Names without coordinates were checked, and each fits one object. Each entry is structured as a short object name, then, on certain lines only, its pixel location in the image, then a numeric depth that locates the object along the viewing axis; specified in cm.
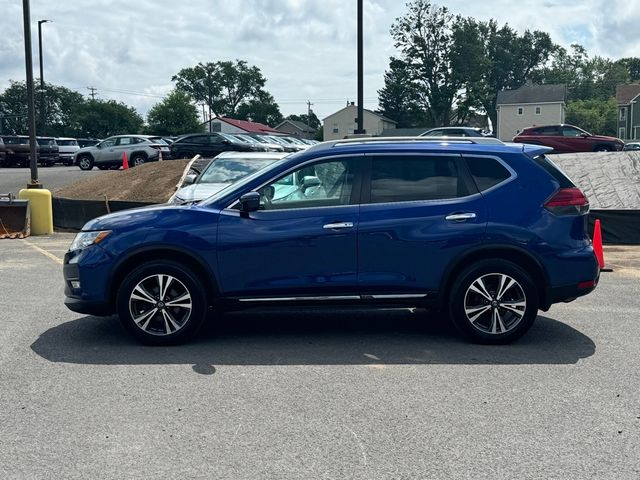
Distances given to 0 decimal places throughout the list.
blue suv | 617
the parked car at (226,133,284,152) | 2619
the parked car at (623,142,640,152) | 4258
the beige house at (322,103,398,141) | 9394
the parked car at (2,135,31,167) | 3622
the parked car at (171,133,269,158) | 2695
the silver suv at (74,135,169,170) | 3114
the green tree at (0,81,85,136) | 9356
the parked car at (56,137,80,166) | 4006
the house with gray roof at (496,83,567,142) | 8138
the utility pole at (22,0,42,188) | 1533
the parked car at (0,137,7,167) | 3597
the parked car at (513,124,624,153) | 2661
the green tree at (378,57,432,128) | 8488
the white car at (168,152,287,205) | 1172
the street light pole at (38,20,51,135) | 4100
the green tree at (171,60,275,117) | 12281
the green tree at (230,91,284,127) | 12238
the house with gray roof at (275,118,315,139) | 11662
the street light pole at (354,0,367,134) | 1859
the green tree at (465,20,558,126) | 12362
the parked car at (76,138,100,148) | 4609
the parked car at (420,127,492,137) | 2669
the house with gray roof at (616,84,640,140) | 8088
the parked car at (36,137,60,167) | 3691
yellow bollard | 1451
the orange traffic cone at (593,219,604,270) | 1004
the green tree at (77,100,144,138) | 8650
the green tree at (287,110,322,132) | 13835
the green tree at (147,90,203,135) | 8075
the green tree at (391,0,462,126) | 8312
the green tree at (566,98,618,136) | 10425
